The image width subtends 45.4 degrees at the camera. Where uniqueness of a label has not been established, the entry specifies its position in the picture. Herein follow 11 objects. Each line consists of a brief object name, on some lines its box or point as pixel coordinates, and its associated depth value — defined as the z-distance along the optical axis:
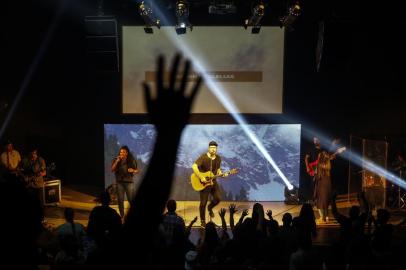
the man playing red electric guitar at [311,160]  10.69
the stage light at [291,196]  12.16
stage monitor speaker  11.30
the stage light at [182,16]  9.98
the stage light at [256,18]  10.04
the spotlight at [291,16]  9.87
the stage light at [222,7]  10.22
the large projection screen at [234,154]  12.58
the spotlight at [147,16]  10.10
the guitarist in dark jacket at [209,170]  9.48
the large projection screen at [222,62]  12.27
